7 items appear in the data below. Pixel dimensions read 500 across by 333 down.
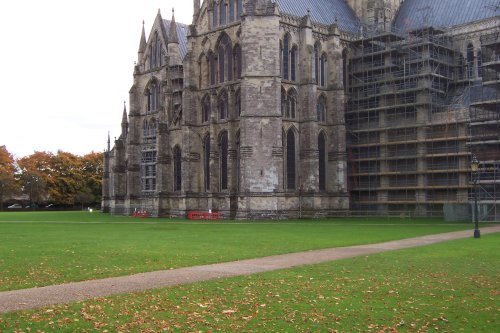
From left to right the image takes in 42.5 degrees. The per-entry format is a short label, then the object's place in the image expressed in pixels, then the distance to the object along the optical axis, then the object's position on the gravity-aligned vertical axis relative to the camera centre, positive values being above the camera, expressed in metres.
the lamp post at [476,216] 30.86 -1.08
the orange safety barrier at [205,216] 59.31 -1.80
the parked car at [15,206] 111.76 -1.33
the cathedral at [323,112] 57.41 +7.99
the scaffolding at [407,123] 57.84 +6.71
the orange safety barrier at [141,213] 67.69 -1.72
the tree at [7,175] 103.62 +3.87
